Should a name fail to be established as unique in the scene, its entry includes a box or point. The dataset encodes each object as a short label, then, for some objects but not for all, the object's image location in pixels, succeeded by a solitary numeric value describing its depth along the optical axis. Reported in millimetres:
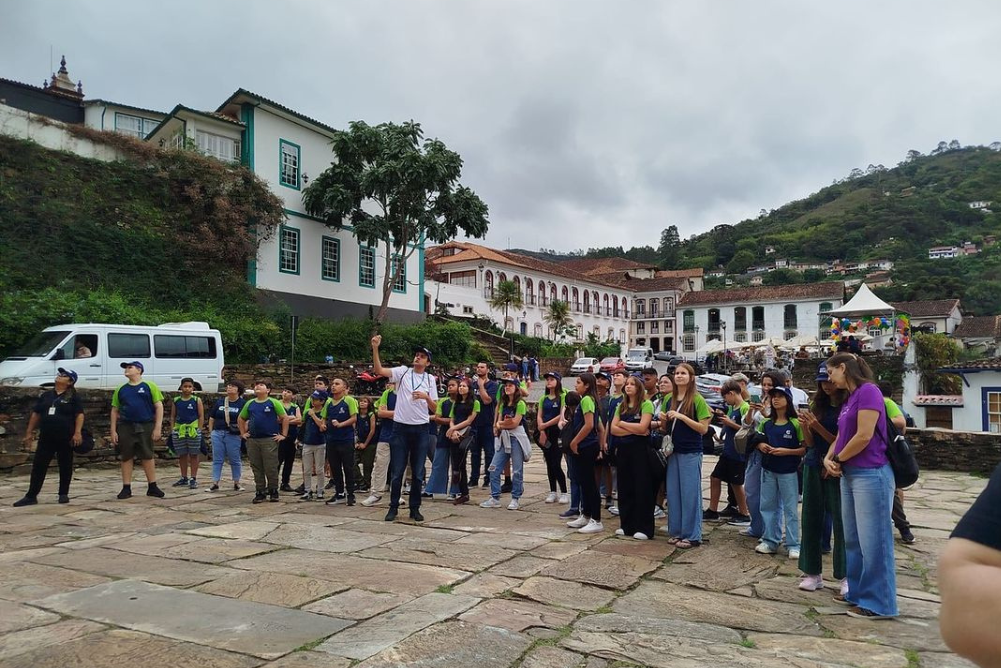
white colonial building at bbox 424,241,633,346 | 48531
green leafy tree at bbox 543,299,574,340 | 55094
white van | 12891
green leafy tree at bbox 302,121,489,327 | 25578
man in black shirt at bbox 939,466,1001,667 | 957
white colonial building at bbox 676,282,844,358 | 61469
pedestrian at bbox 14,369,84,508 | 8141
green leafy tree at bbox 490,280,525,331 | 50000
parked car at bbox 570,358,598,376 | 34184
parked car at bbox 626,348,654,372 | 35438
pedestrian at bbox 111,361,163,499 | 8586
